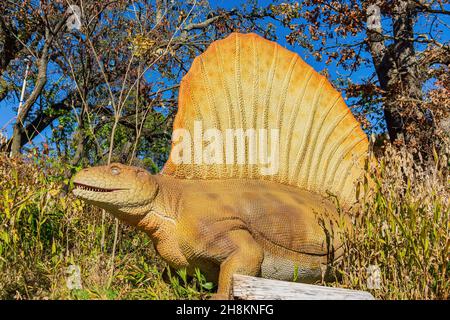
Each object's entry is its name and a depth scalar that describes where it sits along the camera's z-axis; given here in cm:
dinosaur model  292
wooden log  241
